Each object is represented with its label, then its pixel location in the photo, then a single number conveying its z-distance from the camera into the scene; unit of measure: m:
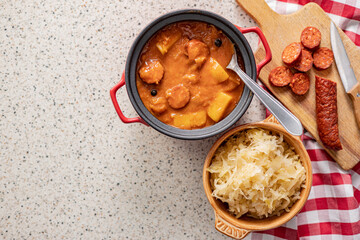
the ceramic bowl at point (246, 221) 0.73
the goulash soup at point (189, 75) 0.71
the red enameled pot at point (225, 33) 0.70
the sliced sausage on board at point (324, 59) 0.77
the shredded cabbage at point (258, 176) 0.73
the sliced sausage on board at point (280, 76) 0.77
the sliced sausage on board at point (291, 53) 0.76
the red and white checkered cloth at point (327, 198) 0.78
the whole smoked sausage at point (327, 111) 0.76
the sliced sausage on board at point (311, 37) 0.76
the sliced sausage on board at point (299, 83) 0.77
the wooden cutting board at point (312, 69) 0.77
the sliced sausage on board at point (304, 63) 0.76
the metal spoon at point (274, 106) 0.70
